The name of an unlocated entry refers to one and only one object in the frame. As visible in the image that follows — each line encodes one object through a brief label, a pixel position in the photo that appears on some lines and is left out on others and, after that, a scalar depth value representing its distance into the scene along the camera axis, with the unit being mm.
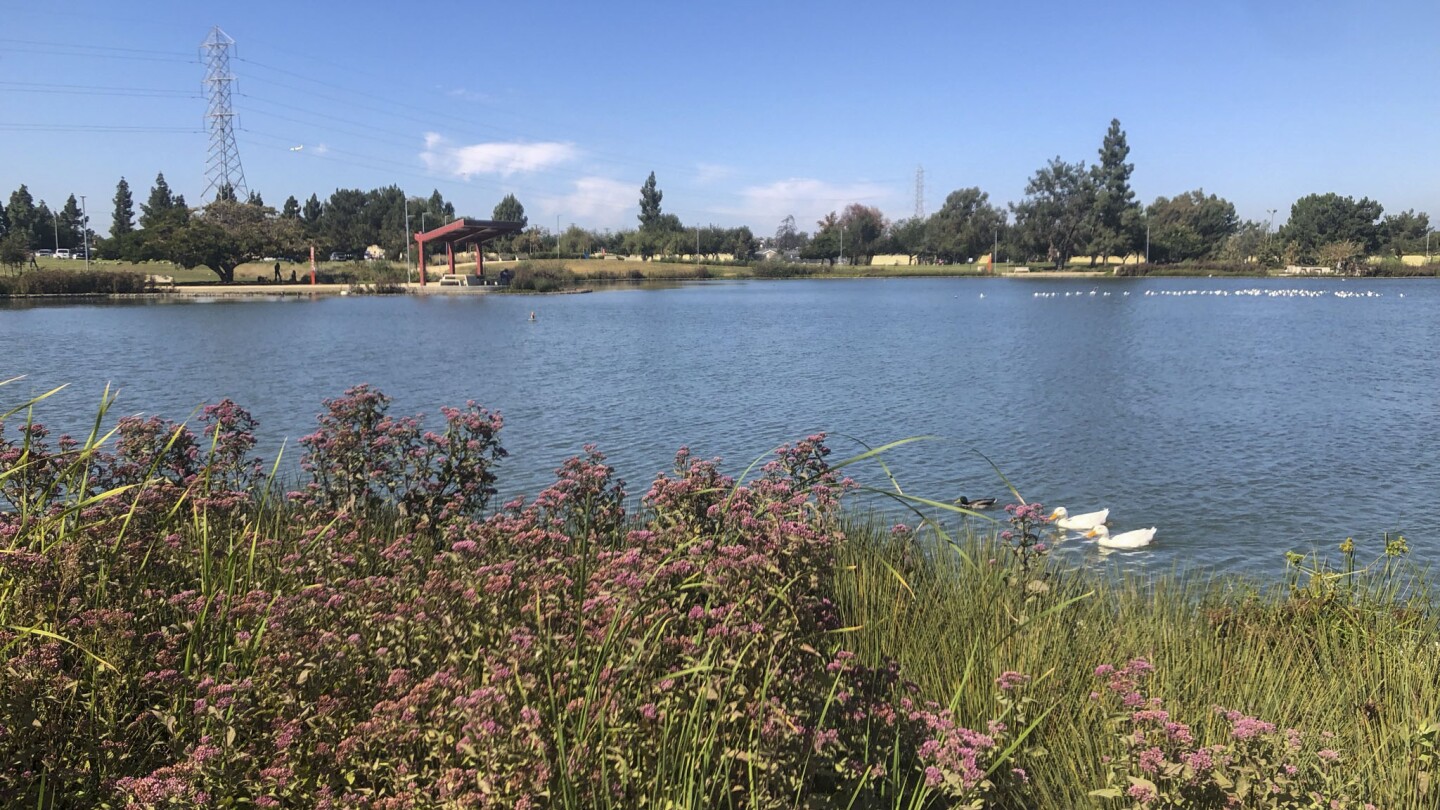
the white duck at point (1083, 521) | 9195
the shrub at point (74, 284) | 57188
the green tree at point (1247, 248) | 116375
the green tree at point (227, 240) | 66062
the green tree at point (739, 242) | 137875
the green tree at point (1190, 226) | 121125
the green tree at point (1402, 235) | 116500
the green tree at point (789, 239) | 165125
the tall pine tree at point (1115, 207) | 113938
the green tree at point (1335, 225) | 112812
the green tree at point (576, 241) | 119338
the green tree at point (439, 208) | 135312
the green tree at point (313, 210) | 133500
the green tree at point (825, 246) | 140000
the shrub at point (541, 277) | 71938
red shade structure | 63094
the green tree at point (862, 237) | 138375
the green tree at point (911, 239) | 137875
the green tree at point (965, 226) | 130500
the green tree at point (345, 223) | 102944
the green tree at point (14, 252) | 68000
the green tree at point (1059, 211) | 118312
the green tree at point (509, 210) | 154275
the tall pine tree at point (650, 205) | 141750
